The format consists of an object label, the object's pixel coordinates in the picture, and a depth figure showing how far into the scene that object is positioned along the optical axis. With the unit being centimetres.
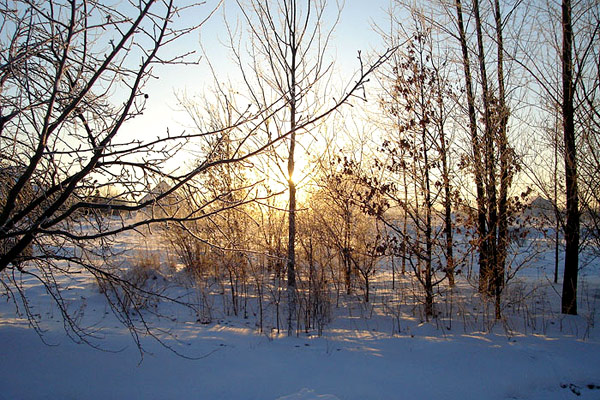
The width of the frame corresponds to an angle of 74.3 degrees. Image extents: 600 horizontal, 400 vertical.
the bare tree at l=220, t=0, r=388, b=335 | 676
